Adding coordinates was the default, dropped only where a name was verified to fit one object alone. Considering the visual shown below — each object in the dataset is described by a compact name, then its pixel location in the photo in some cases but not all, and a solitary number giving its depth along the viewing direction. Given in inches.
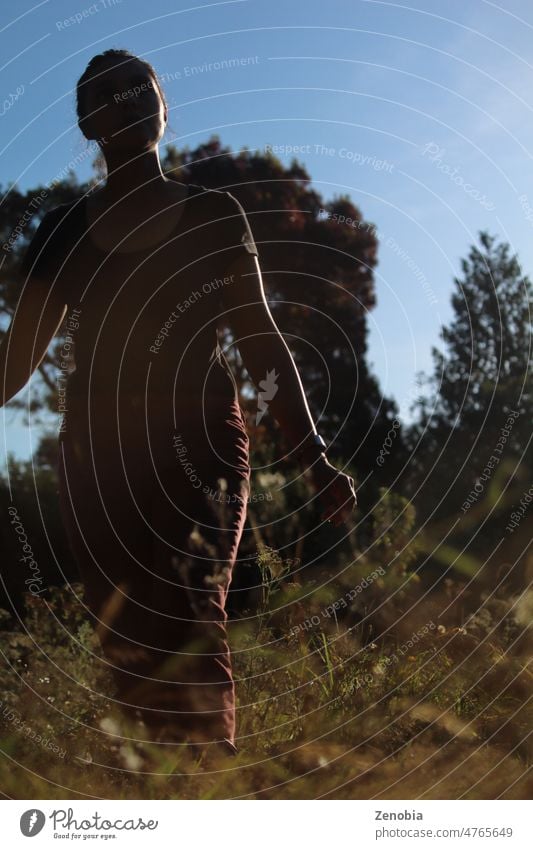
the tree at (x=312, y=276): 448.8
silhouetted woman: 139.1
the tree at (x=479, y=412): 361.4
